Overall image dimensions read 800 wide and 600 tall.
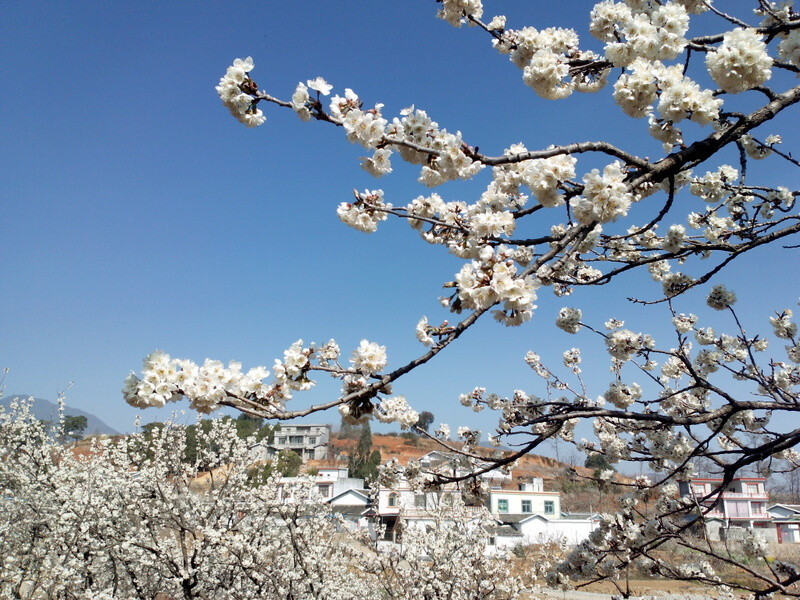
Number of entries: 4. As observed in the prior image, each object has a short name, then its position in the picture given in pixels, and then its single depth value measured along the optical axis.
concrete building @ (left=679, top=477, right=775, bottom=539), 38.84
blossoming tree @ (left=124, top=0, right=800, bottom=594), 1.93
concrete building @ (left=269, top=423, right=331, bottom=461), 69.56
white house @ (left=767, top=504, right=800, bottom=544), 37.46
